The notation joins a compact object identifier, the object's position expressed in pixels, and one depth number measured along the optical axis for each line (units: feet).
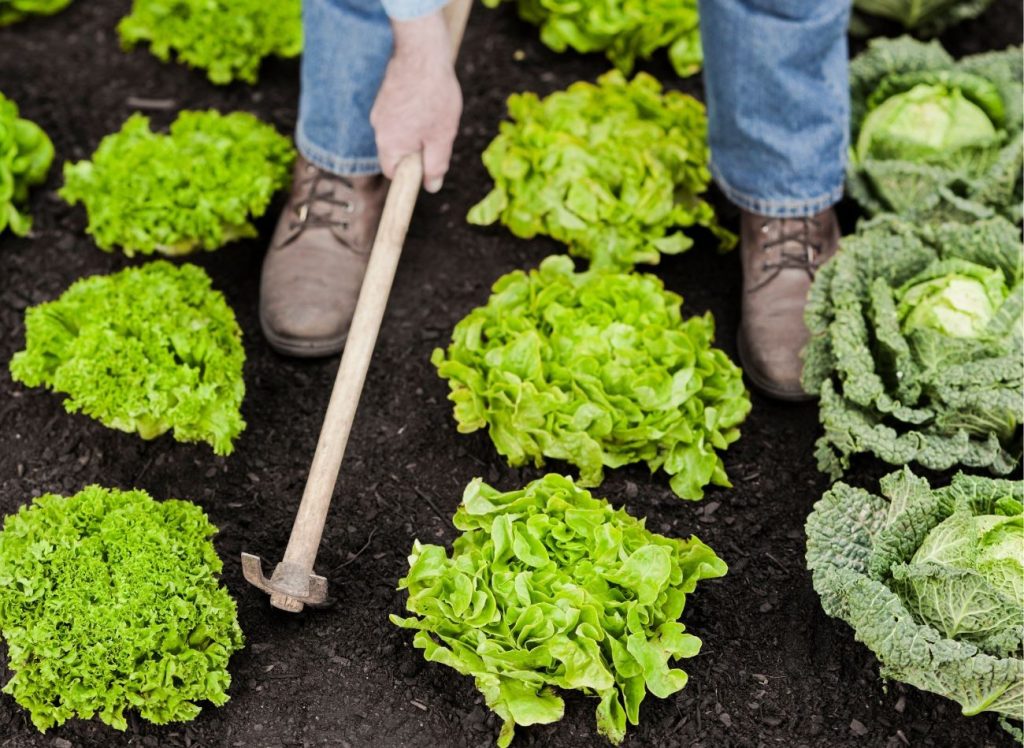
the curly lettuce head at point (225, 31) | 14.71
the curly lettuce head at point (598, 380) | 11.00
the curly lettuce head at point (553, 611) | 9.29
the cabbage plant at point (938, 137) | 12.90
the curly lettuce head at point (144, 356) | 11.04
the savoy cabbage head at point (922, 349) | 10.80
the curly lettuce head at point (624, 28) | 14.94
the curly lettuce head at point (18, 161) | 13.26
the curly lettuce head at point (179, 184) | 12.77
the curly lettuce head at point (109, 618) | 9.37
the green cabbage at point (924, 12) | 16.06
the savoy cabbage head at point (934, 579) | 9.11
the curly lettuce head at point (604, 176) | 13.09
